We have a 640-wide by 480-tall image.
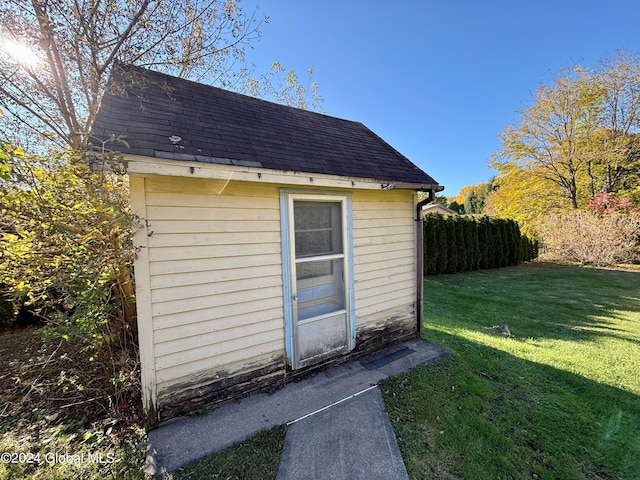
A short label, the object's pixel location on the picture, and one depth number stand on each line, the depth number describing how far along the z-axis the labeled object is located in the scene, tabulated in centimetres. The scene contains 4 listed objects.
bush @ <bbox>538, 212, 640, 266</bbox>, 1234
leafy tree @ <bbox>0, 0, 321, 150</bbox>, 310
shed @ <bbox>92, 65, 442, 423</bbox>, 252
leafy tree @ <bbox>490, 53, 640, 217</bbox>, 1407
